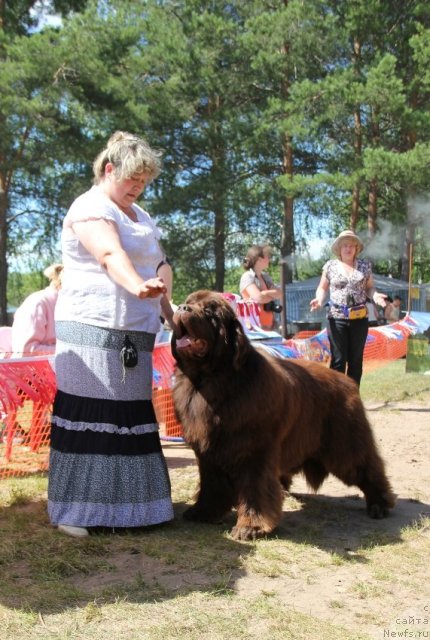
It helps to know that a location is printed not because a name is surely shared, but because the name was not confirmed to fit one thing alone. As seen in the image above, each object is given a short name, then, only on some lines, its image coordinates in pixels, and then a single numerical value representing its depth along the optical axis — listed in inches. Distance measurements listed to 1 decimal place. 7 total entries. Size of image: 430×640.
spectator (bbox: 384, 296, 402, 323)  629.6
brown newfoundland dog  133.1
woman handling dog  134.4
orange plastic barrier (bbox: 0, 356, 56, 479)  189.0
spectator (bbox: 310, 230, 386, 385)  253.3
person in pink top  223.0
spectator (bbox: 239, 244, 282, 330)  288.4
